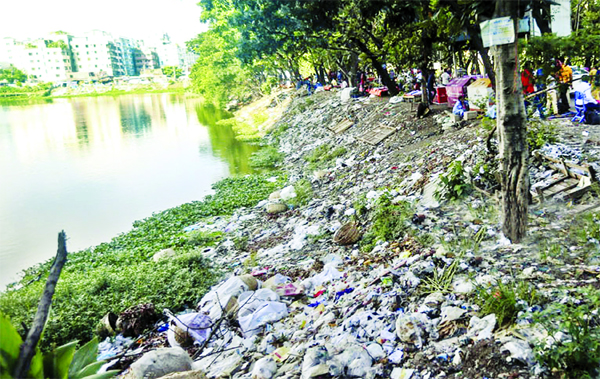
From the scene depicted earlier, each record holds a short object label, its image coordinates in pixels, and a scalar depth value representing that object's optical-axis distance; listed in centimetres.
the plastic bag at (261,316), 438
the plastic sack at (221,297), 486
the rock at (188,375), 318
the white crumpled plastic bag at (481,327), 303
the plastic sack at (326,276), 499
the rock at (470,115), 908
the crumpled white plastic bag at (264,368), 344
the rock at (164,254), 715
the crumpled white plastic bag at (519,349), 268
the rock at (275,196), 993
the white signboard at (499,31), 350
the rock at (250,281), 521
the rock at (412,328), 325
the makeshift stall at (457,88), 1112
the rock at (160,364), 352
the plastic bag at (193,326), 452
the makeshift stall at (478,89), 988
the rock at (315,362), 316
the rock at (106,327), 515
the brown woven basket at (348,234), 590
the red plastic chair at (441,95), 1217
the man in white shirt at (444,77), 1476
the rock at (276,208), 890
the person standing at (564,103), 849
